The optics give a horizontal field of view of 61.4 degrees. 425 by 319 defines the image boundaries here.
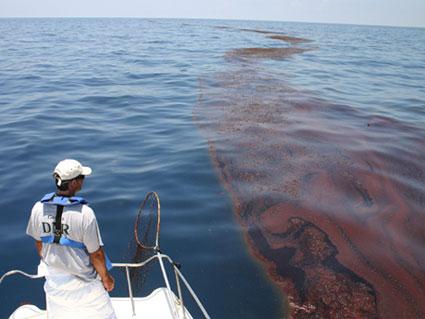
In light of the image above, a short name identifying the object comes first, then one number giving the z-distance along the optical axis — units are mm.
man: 3680
